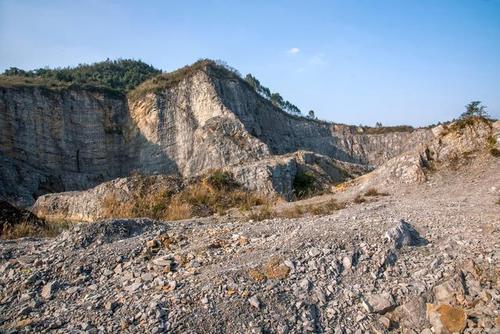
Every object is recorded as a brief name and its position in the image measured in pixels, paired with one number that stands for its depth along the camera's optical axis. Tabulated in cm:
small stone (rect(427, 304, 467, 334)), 464
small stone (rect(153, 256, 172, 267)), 568
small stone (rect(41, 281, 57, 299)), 500
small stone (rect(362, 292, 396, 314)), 489
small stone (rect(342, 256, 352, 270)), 555
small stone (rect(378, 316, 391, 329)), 470
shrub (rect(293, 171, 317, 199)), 1741
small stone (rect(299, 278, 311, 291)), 507
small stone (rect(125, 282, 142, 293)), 503
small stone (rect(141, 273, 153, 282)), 529
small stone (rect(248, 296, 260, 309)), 467
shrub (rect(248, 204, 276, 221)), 866
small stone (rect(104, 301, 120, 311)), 463
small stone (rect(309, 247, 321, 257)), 575
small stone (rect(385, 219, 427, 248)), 619
